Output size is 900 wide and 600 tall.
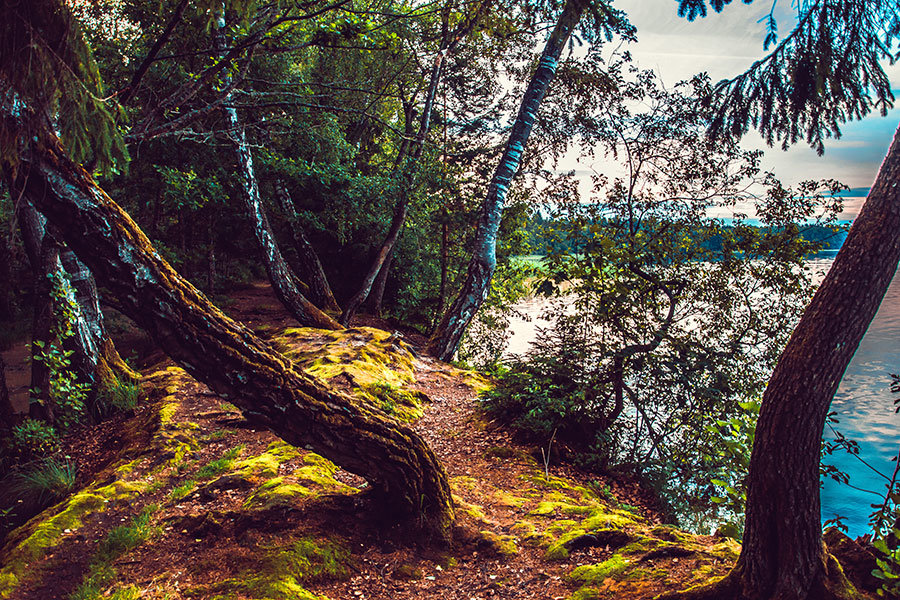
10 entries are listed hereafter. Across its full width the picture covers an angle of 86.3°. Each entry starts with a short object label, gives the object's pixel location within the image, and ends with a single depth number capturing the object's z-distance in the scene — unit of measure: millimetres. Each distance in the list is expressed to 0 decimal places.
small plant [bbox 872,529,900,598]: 2127
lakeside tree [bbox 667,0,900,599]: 2234
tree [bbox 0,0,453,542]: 2547
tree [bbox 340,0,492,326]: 11453
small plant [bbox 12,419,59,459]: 5020
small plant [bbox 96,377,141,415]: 5996
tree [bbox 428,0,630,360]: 8766
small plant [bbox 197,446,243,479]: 4521
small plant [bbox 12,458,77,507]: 4357
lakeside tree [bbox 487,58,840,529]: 5477
